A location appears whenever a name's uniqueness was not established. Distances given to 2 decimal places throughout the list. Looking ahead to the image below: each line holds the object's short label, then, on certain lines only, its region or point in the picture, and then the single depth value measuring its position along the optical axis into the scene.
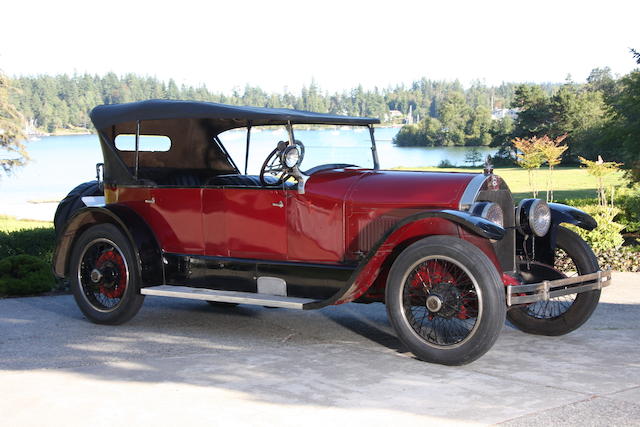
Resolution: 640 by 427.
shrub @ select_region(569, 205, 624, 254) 11.06
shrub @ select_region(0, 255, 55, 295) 8.38
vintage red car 5.27
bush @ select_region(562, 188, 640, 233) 13.36
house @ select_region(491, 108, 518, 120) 119.91
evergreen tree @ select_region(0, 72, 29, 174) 39.12
